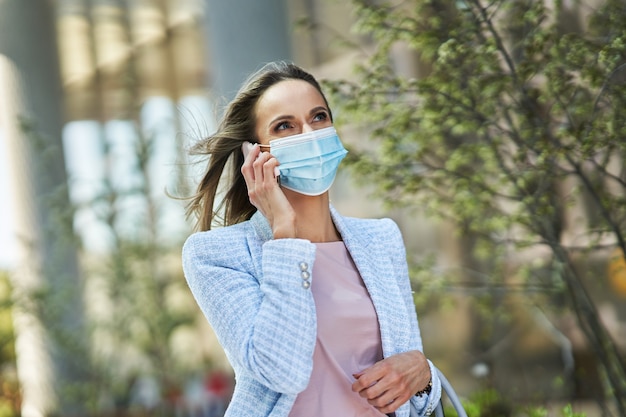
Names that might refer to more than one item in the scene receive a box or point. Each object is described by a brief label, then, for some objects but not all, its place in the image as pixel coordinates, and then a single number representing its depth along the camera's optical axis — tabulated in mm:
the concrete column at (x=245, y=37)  5754
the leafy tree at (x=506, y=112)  3492
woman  2205
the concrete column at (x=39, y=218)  8359
